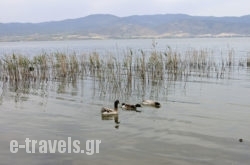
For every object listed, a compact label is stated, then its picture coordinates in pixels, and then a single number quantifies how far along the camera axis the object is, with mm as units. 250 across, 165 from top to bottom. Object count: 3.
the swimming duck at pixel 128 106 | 18688
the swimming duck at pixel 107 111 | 17158
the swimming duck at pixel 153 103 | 19297
